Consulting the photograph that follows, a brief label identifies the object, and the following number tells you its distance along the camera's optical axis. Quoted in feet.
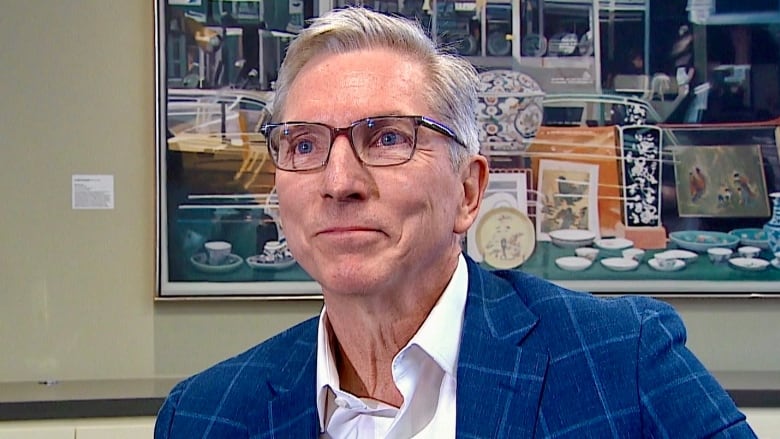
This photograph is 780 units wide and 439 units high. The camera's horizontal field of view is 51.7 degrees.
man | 2.84
